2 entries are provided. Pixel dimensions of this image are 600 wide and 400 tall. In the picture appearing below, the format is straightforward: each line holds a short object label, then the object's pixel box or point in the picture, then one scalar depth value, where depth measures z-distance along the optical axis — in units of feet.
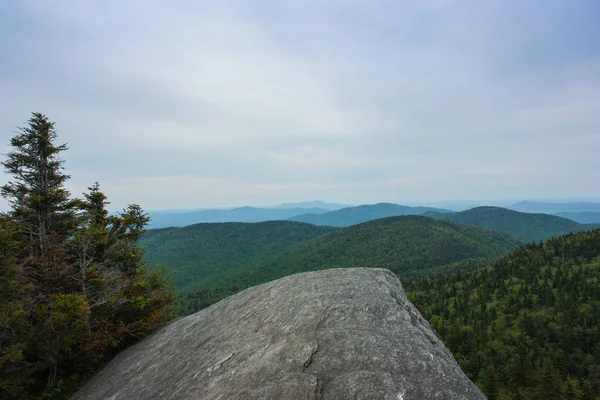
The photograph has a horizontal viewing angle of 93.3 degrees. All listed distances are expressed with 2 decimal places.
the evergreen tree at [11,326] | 41.24
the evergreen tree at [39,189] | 70.29
